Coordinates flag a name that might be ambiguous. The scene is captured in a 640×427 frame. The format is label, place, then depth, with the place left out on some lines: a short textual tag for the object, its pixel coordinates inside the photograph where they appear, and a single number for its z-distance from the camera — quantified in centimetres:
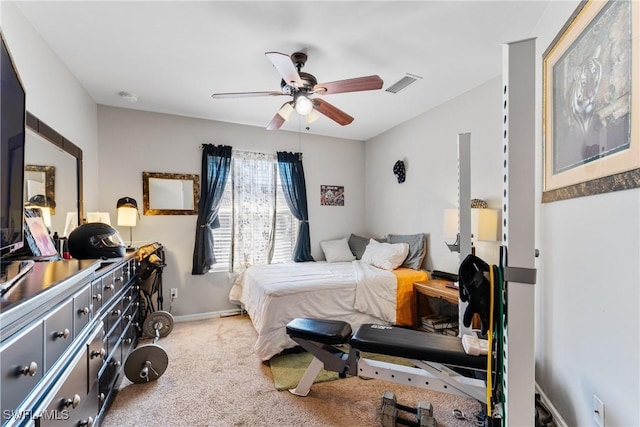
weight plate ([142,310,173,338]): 298
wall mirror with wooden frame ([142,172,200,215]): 354
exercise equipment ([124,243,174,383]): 291
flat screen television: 106
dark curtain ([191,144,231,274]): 371
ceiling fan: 195
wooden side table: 267
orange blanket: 308
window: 395
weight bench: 166
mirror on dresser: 187
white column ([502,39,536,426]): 101
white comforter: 254
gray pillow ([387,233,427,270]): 352
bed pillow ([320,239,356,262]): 431
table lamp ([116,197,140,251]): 315
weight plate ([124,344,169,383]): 215
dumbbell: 170
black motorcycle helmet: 183
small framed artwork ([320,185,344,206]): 460
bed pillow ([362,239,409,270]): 354
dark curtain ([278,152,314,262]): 426
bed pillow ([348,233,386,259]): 437
